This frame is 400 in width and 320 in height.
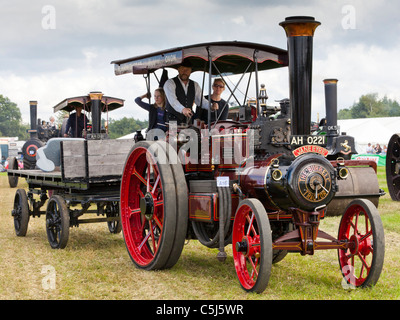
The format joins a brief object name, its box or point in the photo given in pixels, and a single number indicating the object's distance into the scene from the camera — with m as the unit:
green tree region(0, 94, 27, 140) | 75.88
